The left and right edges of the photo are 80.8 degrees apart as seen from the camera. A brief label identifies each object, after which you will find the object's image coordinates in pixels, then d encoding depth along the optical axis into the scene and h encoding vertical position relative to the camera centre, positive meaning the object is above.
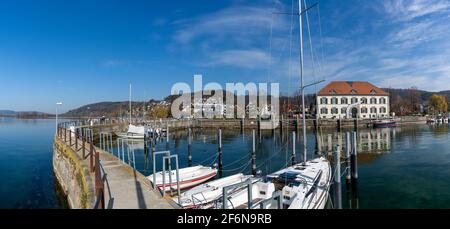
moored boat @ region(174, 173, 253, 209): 11.20 -3.60
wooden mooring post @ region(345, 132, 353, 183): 15.93 -2.44
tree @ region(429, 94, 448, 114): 109.12 +4.76
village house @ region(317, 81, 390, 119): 81.62 +4.93
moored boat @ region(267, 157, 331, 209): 10.62 -3.15
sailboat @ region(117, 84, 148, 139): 43.66 -2.26
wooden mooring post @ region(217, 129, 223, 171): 22.67 -3.90
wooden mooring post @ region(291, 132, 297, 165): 20.02 -2.54
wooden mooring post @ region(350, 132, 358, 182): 16.20 -2.94
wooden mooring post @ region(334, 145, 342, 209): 10.41 -2.78
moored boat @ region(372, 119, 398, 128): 68.95 -1.70
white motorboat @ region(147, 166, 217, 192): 15.37 -3.79
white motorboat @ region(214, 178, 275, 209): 10.97 -3.35
